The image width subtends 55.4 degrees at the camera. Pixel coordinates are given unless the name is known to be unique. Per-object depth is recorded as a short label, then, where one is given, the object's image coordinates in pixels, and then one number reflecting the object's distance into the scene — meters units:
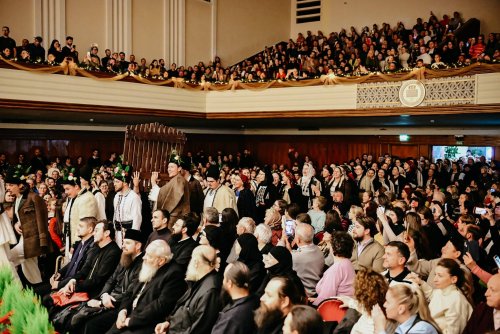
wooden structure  8.70
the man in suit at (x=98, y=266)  4.81
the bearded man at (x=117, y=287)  4.34
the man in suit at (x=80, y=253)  5.18
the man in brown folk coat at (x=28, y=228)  5.71
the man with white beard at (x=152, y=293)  4.06
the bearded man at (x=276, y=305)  3.15
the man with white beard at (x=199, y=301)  3.74
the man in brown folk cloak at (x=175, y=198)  6.94
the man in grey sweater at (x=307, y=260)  4.57
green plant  3.62
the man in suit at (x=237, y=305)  3.43
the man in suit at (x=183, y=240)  4.88
